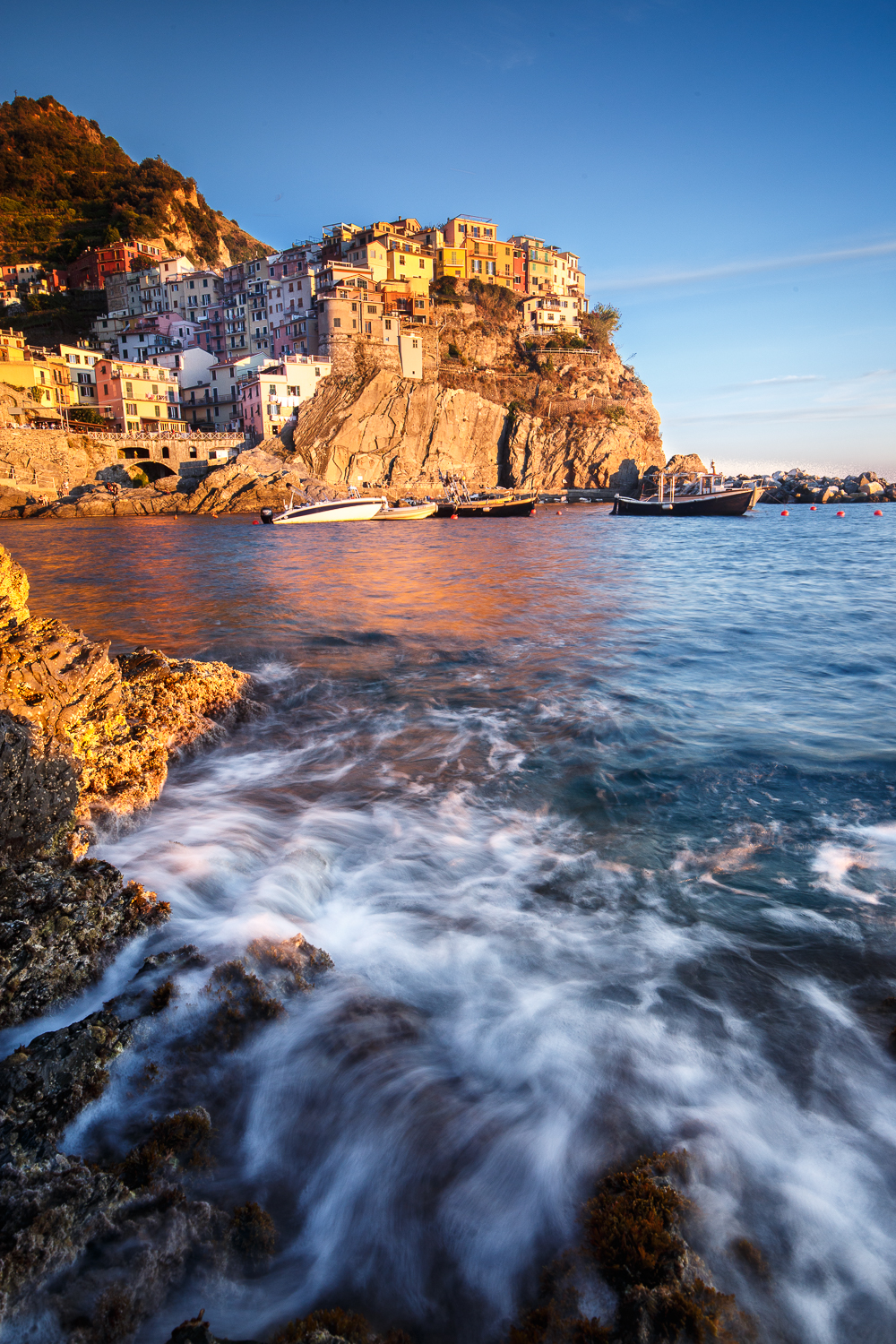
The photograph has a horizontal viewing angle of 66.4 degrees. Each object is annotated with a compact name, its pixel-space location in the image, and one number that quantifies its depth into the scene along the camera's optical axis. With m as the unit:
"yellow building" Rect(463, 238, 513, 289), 86.12
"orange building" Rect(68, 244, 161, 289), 82.00
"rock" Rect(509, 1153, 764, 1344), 2.05
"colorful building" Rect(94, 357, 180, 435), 64.06
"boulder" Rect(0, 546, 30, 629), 5.77
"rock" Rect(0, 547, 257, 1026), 3.32
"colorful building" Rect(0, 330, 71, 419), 58.81
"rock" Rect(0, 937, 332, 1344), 2.00
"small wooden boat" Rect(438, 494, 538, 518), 51.44
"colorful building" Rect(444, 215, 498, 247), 85.50
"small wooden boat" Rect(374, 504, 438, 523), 50.91
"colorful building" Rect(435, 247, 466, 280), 82.69
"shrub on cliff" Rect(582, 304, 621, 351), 91.62
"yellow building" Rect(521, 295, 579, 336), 88.44
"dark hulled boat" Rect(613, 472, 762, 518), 60.49
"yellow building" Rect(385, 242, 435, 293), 75.62
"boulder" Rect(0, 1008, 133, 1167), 2.39
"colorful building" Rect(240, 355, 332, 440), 64.44
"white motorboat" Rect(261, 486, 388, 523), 45.87
